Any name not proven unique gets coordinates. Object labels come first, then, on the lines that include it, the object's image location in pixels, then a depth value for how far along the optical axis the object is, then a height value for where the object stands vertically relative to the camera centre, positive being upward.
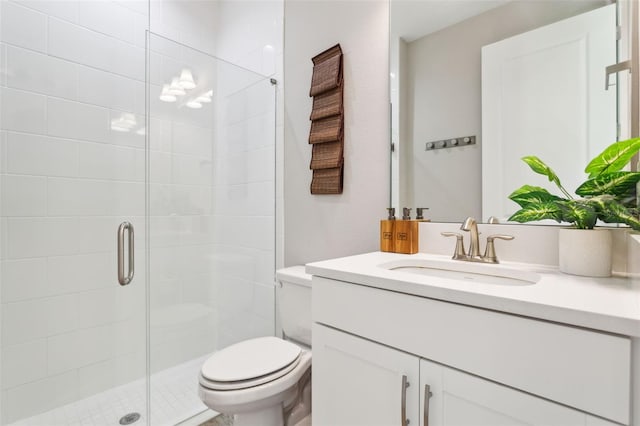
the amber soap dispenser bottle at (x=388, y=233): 1.23 -0.08
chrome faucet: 1.01 -0.11
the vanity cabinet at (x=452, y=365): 0.53 -0.32
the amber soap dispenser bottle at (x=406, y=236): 1.19 -0.09
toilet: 1.07 -0.58
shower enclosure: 1.50 +0.00
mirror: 0.93 +0.36
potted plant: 0.77 +0.01
